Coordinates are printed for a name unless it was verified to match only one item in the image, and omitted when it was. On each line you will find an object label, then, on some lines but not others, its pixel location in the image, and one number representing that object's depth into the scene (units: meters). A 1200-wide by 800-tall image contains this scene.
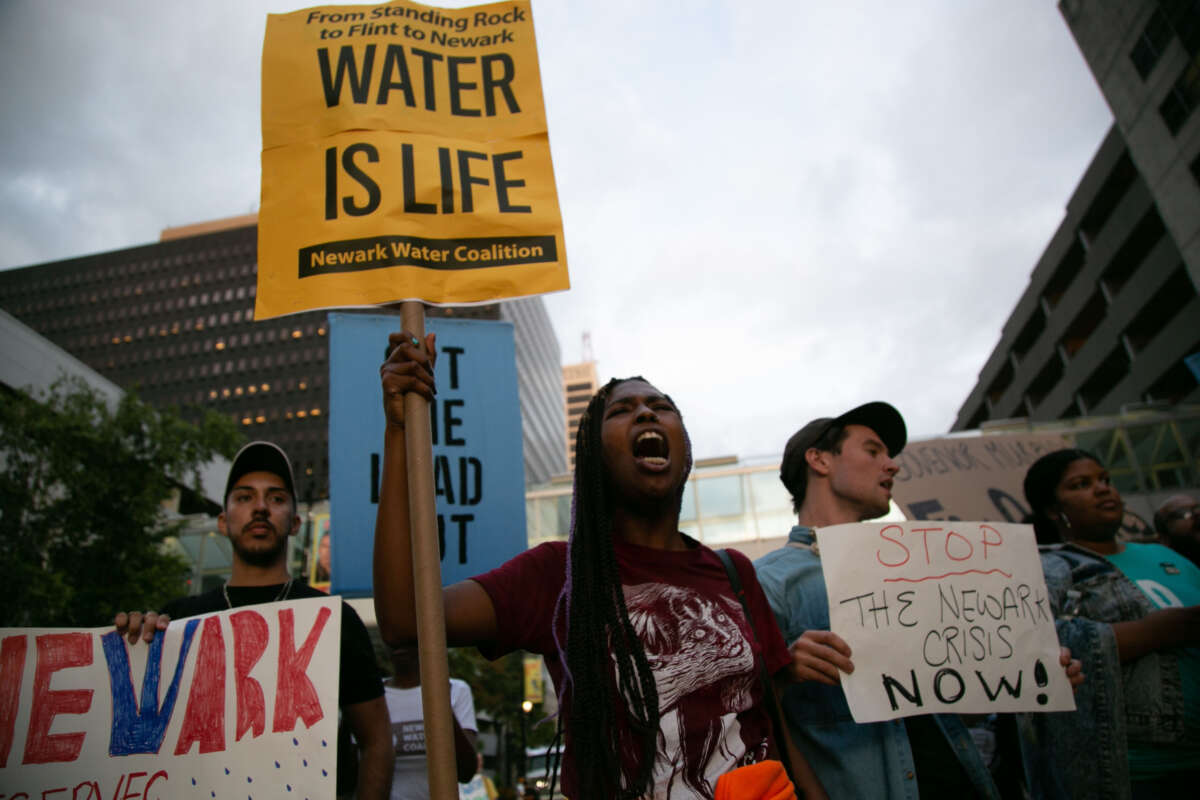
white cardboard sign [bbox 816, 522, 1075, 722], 2.10
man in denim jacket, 2.10
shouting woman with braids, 1.61
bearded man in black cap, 2.26
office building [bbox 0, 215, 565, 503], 93.62
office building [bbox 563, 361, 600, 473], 170.88
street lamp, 25.73
